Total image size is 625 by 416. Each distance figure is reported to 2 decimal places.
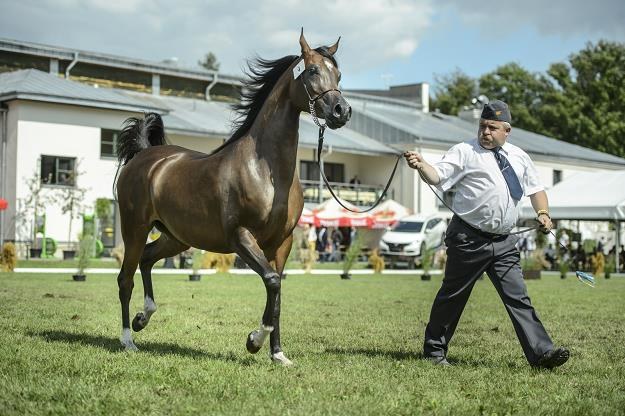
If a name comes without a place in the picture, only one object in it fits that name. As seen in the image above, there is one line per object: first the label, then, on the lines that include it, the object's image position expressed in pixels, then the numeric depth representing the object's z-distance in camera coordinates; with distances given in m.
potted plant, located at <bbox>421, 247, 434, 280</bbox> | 25.30
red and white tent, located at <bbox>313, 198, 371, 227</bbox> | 39.09
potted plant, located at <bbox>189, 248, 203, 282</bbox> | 21.67
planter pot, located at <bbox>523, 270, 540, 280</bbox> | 26.89
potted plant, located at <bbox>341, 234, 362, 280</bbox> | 25.67
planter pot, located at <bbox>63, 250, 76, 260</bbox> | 36.03
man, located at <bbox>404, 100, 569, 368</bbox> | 7.65
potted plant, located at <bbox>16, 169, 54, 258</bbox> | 38.28
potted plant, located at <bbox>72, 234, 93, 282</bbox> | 20.91
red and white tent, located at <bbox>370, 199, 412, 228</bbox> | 40.94
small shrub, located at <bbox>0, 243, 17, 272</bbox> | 22.94
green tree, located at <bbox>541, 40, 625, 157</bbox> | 65.75
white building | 39.34
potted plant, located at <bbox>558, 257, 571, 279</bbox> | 27.72
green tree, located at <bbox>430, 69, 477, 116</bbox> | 73.38
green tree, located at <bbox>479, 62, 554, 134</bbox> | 69.38
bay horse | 7.48
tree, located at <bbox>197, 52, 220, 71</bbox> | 94.44
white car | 39.16
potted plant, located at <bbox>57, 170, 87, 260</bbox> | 38.94
